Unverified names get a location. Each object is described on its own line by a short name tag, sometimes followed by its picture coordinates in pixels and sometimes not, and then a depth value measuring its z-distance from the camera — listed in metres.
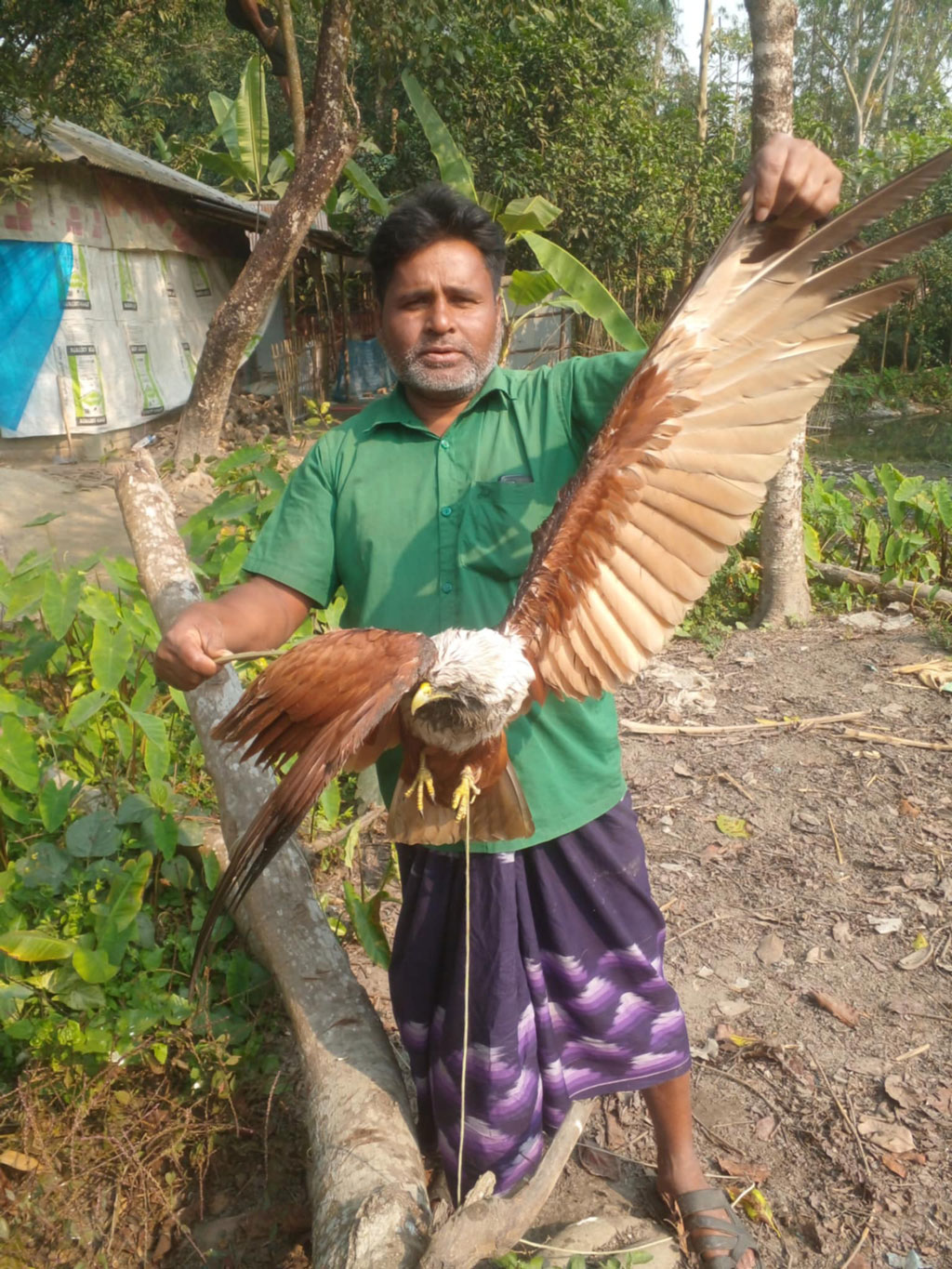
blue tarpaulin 9.77
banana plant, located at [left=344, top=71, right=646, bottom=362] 5.63
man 1.96
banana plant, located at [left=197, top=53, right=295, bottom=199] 11.19
